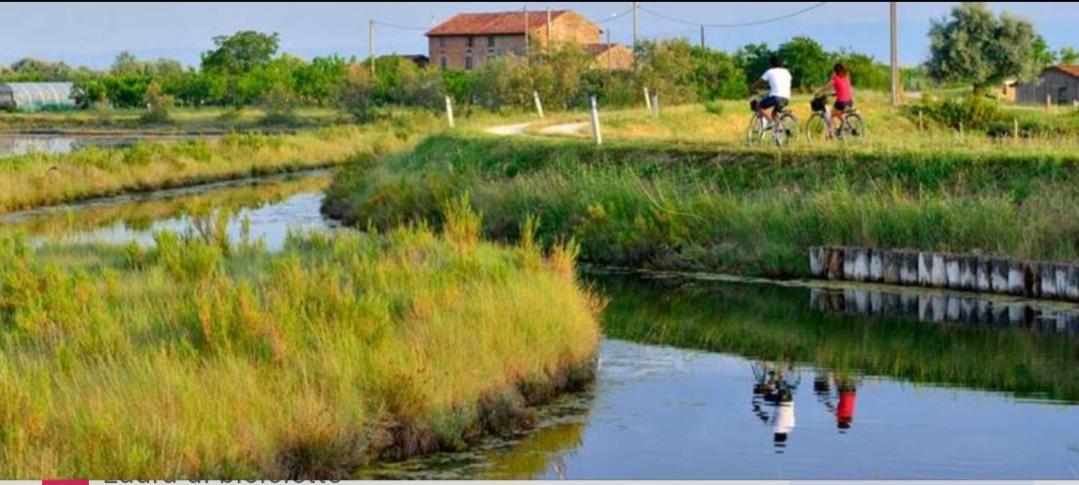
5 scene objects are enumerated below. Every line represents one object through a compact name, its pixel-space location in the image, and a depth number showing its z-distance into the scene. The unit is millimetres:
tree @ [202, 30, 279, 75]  112562
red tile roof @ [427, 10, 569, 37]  106812
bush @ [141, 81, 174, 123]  87812
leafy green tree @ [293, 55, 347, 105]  95056
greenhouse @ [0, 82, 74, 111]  103750
